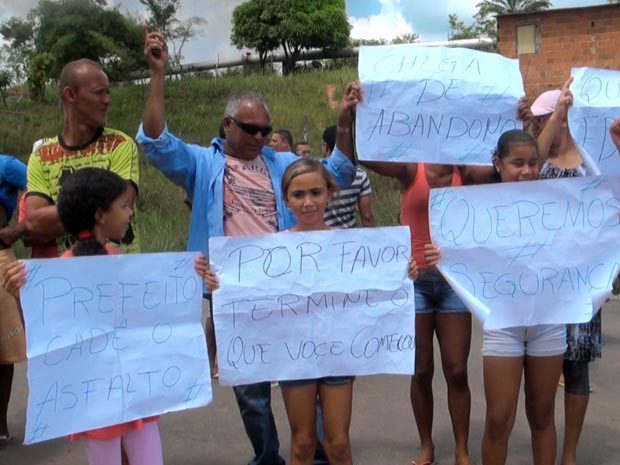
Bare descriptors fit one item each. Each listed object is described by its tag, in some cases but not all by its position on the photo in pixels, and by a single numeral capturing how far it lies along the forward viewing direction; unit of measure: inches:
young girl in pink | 101.1
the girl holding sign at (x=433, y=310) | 130.6
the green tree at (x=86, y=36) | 1123.9
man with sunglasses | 121.3
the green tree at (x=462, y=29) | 1806.1
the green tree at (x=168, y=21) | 1284.4
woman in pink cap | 127.8
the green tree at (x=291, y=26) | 1328.7
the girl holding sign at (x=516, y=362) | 115.0
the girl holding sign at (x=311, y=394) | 110.7
